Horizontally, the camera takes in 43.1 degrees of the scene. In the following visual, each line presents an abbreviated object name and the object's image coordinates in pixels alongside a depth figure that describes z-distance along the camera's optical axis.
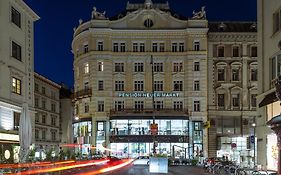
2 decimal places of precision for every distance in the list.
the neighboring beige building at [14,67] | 26.94
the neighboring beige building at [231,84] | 52.88
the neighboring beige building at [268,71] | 23.49
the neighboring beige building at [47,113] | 52.63
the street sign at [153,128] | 28.51
